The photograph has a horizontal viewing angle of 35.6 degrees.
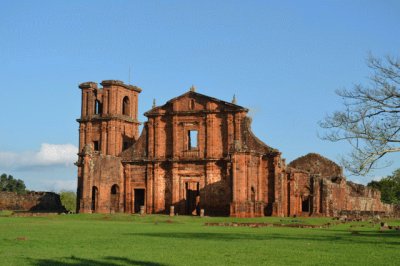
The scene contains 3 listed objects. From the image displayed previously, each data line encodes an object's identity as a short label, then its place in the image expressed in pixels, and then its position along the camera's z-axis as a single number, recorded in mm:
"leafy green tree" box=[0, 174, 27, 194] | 118688
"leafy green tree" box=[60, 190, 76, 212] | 92538
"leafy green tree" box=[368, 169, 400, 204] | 98000
